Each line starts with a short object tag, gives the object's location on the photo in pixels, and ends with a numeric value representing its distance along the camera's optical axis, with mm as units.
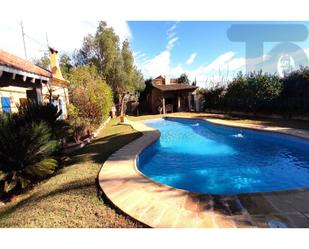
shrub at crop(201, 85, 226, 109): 27688
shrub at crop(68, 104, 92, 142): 12991
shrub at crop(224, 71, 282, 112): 18734
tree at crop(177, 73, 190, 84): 50453
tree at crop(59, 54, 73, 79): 41812
